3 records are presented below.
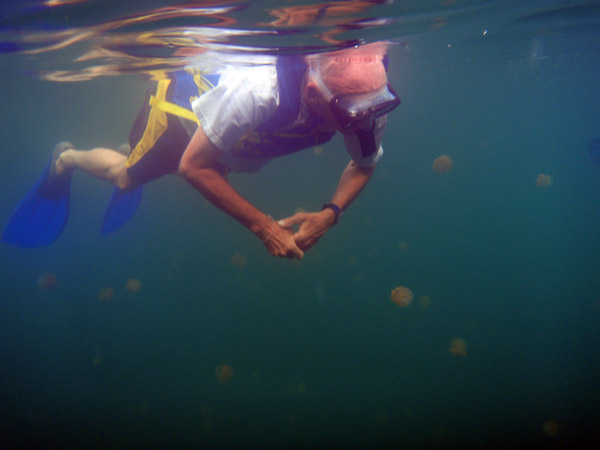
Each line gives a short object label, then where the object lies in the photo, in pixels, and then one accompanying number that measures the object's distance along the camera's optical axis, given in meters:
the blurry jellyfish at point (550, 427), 8.38
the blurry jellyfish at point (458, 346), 8.41
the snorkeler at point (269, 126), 2.78
